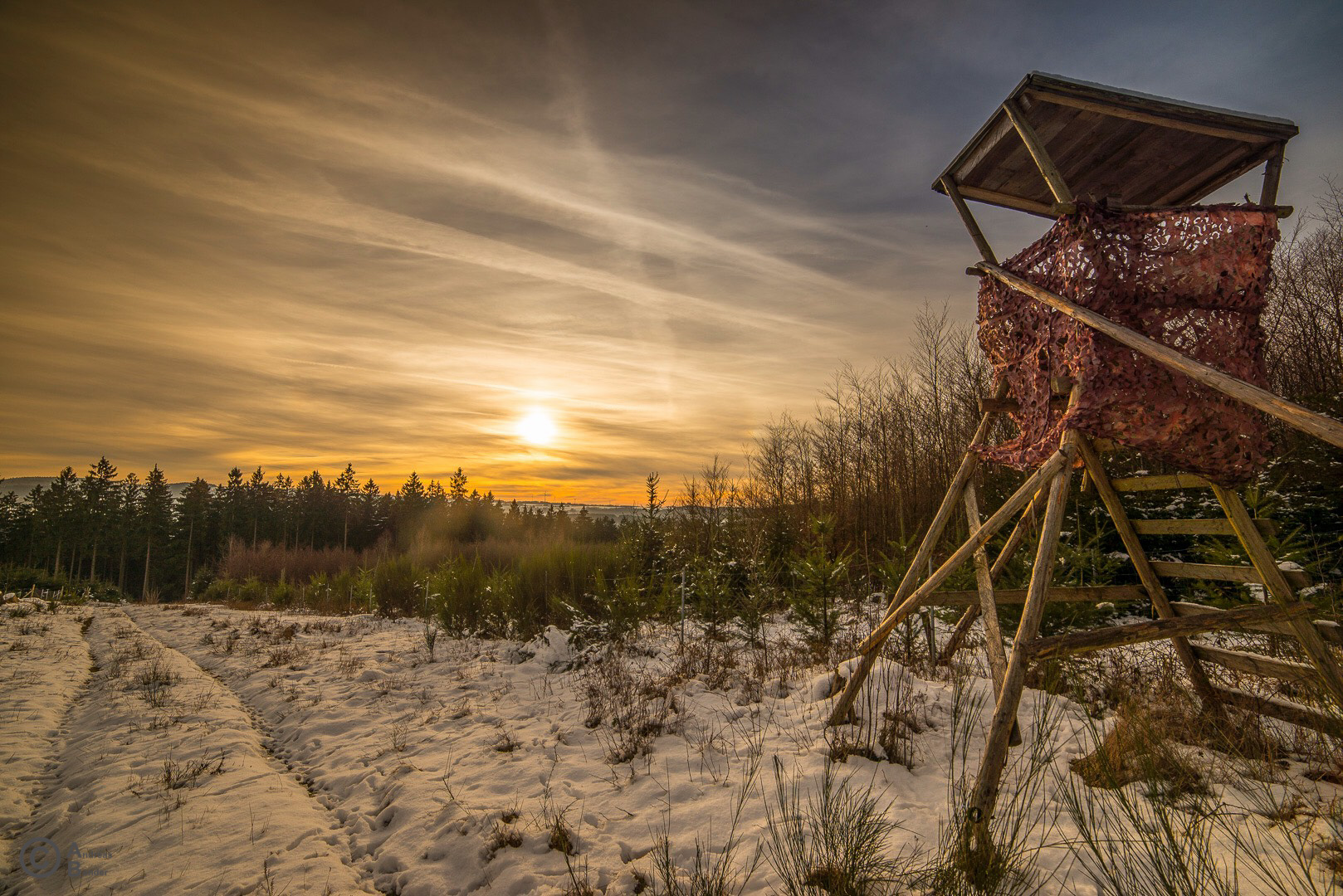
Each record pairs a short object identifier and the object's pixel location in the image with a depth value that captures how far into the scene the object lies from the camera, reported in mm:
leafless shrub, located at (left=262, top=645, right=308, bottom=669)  8812
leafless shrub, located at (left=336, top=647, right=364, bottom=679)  7723
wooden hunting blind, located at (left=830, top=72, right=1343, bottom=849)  2465
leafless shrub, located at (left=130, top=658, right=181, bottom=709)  6721
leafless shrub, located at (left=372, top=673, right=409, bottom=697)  6688
